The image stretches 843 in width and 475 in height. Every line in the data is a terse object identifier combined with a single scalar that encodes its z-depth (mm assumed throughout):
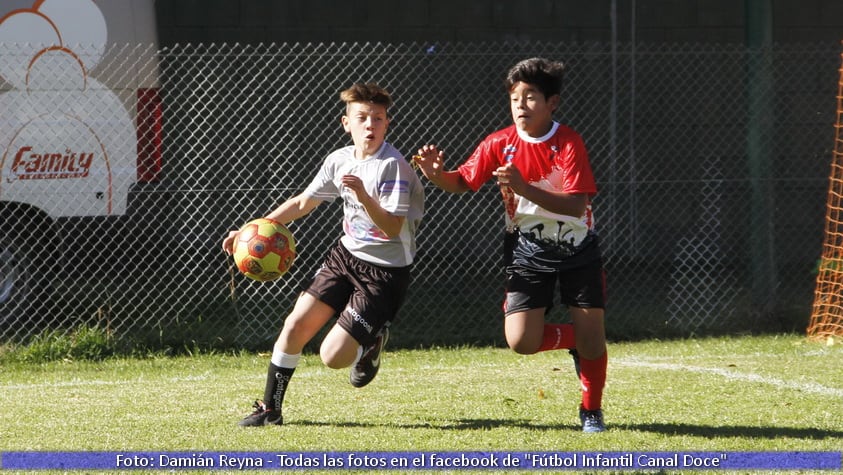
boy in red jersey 10961
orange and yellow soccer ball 11430
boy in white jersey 11461
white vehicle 16812
